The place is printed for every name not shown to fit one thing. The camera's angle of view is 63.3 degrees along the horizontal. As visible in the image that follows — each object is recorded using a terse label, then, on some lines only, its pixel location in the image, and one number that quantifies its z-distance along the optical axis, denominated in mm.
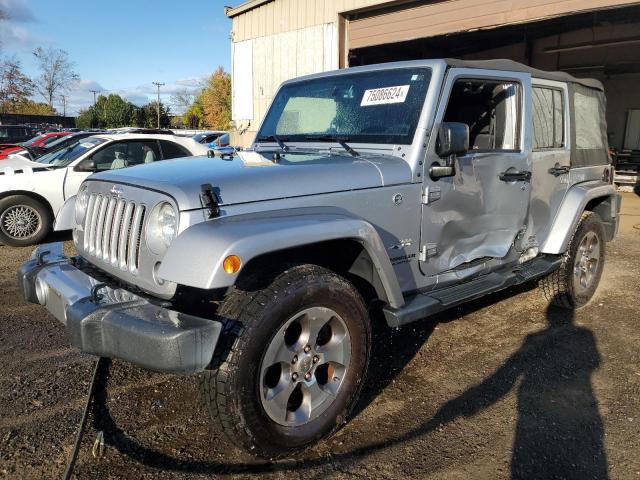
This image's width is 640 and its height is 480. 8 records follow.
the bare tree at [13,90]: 41978
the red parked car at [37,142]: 14889
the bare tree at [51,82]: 52156
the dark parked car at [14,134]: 21723
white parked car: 7137
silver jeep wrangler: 2311
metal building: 8859
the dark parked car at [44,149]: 8906
